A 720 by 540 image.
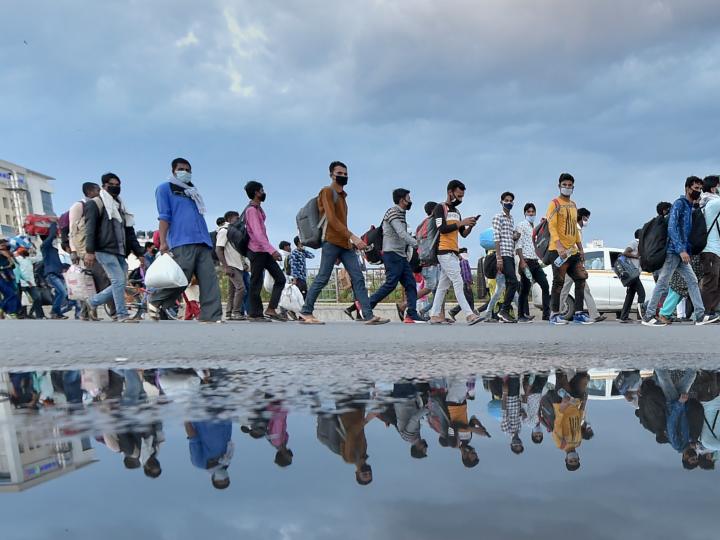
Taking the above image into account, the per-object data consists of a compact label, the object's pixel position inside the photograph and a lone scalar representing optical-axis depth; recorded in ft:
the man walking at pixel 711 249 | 26.81
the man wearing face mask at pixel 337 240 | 23.35
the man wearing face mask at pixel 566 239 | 26.25
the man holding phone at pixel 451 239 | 26.43
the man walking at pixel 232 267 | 30.25
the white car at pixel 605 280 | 43.98
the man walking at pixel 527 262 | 31.30
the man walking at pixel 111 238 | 25.41
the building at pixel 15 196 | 233.96
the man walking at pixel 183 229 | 22.97
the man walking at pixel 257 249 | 27.17
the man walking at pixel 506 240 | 29.30
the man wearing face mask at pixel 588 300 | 28.25
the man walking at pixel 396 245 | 26.15
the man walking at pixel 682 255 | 25.08
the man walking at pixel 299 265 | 37.78
